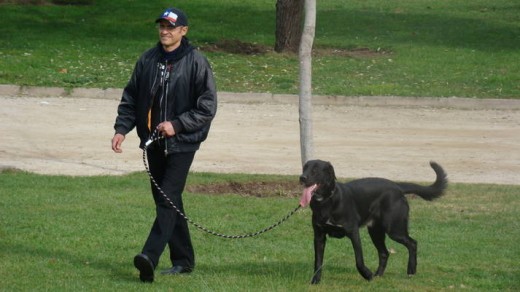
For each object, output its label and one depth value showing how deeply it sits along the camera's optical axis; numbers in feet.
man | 51.60
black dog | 50.72
